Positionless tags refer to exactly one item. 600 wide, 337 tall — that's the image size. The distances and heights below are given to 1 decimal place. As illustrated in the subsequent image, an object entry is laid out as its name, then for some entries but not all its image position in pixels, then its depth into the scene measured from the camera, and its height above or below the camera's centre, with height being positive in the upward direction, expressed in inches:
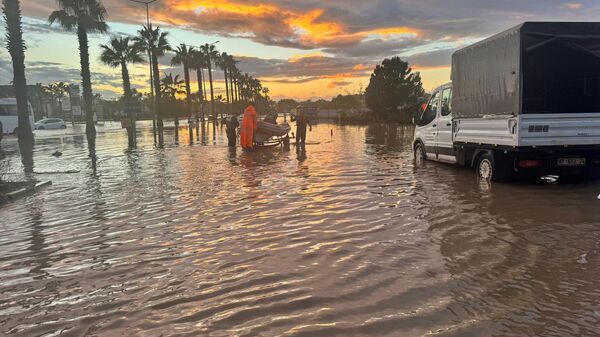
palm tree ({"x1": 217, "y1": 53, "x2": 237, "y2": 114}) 3570.4 +526.4
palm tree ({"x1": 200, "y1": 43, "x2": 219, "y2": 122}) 3066.4 +554.5
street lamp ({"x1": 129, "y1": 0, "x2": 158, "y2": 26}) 1813.5 +533.7
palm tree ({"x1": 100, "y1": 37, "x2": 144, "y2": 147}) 1967.2 +350.4
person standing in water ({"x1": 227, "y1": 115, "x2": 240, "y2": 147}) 861.8 -1.2
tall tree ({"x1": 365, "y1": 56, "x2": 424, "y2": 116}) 2119.8 +183.5
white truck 349.7 +14.4
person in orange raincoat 768.9 +4.6
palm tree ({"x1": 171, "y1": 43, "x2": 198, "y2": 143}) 2529.3 +415.4
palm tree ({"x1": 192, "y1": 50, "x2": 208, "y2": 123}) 2764.5 +417.5
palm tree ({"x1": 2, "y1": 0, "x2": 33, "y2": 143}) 1045.8 +196.4
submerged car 1943.9 +56.9
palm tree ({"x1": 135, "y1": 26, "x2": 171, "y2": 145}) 1961.1 +398.1
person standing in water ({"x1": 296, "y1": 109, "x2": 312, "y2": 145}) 855.7 +1.6
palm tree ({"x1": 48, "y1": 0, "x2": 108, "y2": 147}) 1330.0 +342.3
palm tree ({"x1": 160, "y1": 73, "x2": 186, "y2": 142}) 3403.1 +362.2
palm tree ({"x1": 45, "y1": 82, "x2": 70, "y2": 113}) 5333.7 +586.2
